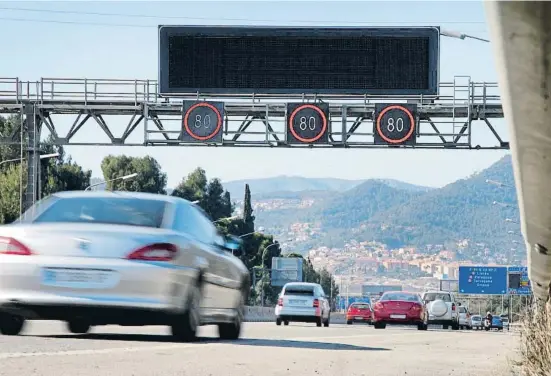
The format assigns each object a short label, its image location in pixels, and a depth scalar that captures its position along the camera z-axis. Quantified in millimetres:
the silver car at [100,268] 12727
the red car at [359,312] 62141
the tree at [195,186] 139125
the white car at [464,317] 66938
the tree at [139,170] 126275
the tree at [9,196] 88256
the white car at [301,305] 39594
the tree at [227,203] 147500
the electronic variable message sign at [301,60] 43219
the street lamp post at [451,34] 43200
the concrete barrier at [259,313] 70500
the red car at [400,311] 38281
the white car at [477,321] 97000
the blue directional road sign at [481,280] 107875
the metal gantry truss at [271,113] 44594
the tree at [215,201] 142000
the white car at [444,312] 49094
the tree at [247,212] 152125
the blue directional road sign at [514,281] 104688
